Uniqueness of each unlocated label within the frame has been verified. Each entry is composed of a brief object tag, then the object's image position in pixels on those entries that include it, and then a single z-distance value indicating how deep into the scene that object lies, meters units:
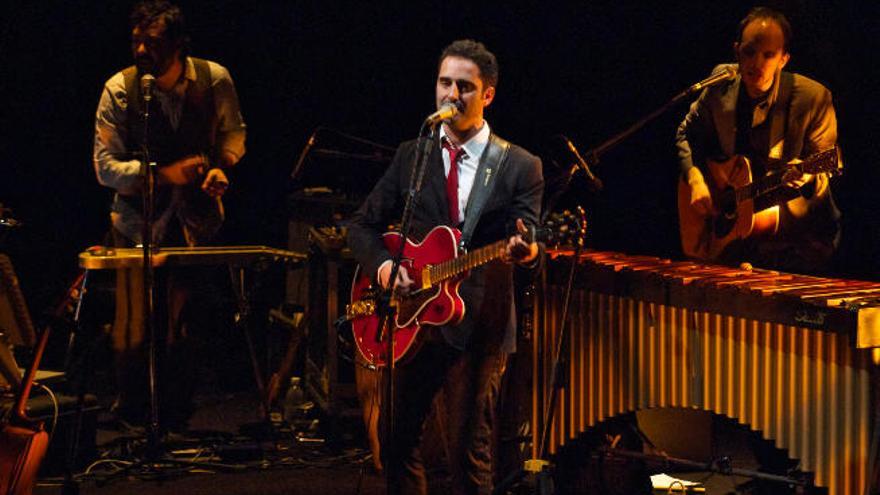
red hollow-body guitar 8.39
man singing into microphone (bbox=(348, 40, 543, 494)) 8.64
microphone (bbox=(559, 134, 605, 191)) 9.58
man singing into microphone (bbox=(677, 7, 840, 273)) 10.37
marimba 8.27
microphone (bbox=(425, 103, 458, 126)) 8.19
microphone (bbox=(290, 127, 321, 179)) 13.03
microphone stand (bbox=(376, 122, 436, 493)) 8.25
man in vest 12.59
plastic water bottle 13.84
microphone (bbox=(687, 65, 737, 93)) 10.13
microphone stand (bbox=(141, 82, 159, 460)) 11.38
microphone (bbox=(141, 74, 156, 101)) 11.55
